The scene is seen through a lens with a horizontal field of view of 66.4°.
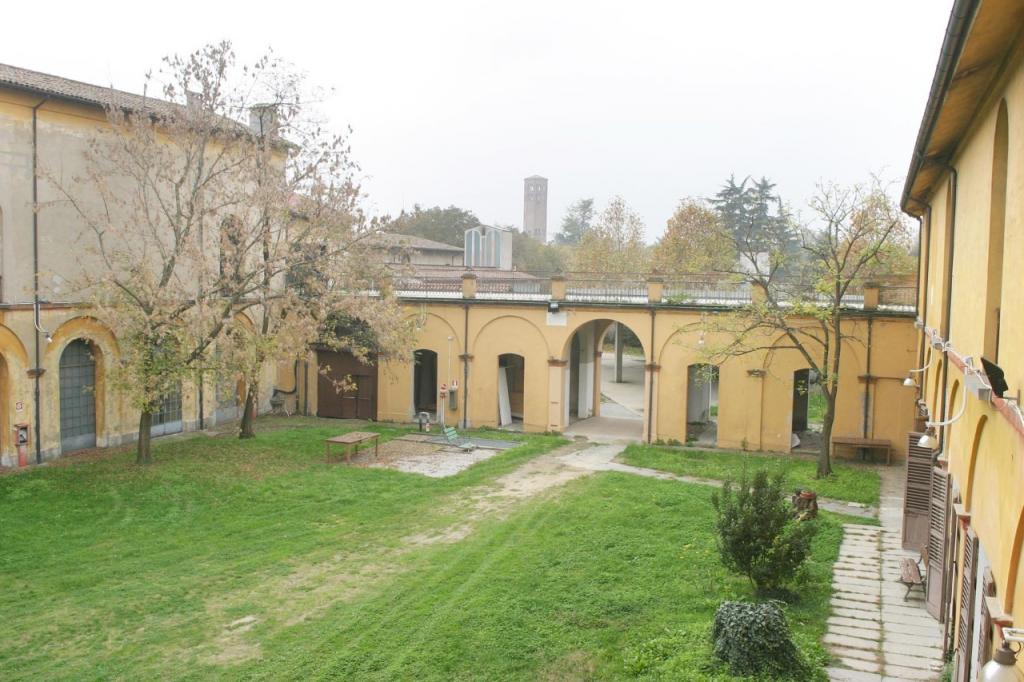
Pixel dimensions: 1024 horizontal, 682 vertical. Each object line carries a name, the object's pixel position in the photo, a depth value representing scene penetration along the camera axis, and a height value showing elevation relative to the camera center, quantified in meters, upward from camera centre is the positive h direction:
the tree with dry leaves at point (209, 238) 17.52 +1.69
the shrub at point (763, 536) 10.84 -3.11
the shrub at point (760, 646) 8.20 -3.55
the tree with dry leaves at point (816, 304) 18.84 +0.25
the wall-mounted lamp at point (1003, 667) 3.46 -1.58
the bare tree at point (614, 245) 42.72 +3.69
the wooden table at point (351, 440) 20.53 -3.58
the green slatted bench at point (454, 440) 22.98 -4.02
